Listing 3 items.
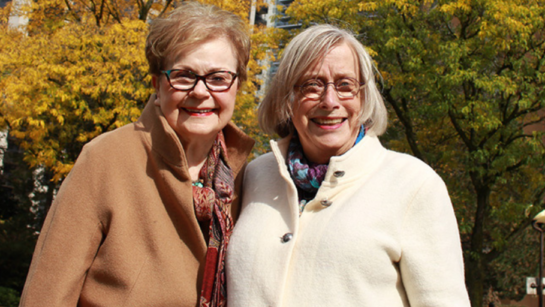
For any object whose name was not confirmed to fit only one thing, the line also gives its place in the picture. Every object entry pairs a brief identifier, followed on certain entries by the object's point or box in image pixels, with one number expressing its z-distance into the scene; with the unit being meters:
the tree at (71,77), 10.27
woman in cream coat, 2.07
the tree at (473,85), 11.09
